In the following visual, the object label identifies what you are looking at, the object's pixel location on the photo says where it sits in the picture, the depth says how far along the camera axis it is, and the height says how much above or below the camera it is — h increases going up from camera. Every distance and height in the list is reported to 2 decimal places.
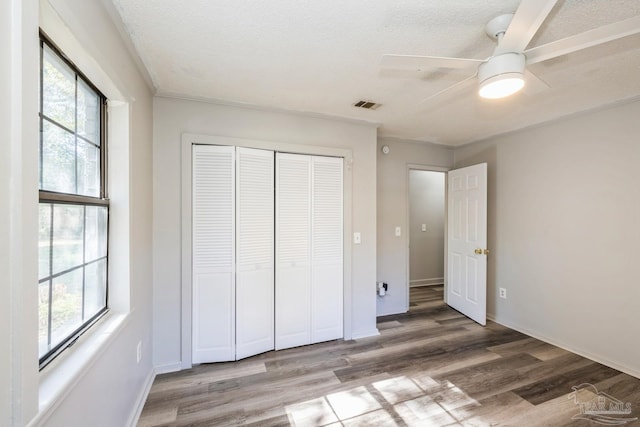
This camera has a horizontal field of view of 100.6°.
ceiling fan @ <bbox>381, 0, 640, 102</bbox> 1.07 +0.78
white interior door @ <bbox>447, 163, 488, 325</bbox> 3.32 -0.34
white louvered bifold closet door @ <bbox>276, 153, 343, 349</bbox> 2.64 -0.35
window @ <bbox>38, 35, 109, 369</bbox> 1.06 +0.05
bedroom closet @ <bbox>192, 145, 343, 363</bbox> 2.37 -0.34
